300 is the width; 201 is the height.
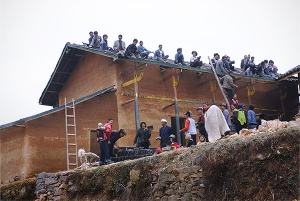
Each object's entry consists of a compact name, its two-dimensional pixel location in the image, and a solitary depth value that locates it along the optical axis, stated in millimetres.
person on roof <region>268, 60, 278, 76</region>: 21609
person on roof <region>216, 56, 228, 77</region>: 17588
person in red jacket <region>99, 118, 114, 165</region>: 13328
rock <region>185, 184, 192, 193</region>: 9922
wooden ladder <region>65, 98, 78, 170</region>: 16641
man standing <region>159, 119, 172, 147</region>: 13219
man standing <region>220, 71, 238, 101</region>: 16594
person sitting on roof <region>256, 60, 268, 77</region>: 20281
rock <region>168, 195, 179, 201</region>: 10125
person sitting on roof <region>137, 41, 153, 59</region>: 17031
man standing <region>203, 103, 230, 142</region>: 11609
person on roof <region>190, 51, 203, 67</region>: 17859
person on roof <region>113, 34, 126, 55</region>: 18119
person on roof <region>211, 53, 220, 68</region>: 18228
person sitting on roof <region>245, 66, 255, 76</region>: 19919
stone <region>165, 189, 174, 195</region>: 10308
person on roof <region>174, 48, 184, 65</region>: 17992
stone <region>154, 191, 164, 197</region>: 10530
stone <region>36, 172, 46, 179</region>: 14242
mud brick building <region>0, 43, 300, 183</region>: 16359
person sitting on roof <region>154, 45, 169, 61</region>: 18500
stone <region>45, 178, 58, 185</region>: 13875
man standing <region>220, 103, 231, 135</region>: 13527
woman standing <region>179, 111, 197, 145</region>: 12844
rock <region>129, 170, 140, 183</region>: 11317
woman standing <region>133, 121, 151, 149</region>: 13882
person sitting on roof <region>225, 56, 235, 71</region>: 17956
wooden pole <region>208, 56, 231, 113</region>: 17125
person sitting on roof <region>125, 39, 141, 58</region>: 16375
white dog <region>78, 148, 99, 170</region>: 15109
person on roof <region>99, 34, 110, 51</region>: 18194
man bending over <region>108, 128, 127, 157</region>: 14027
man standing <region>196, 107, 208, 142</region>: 12977
